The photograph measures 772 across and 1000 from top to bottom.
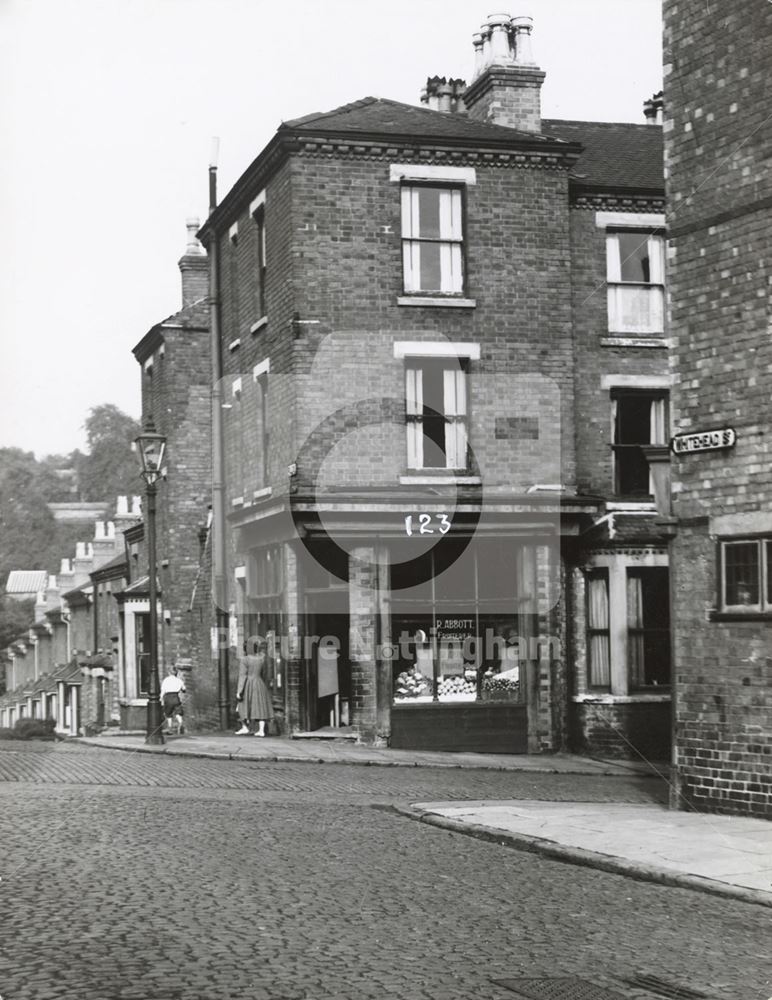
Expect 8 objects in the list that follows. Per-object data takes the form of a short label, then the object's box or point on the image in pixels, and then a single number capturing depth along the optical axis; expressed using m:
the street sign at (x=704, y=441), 13.65
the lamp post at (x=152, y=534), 23.62
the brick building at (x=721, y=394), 13.36
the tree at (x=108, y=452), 75.88
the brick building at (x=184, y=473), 30.69
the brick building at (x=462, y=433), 22.55
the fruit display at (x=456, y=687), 22.88
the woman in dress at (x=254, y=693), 24.08
